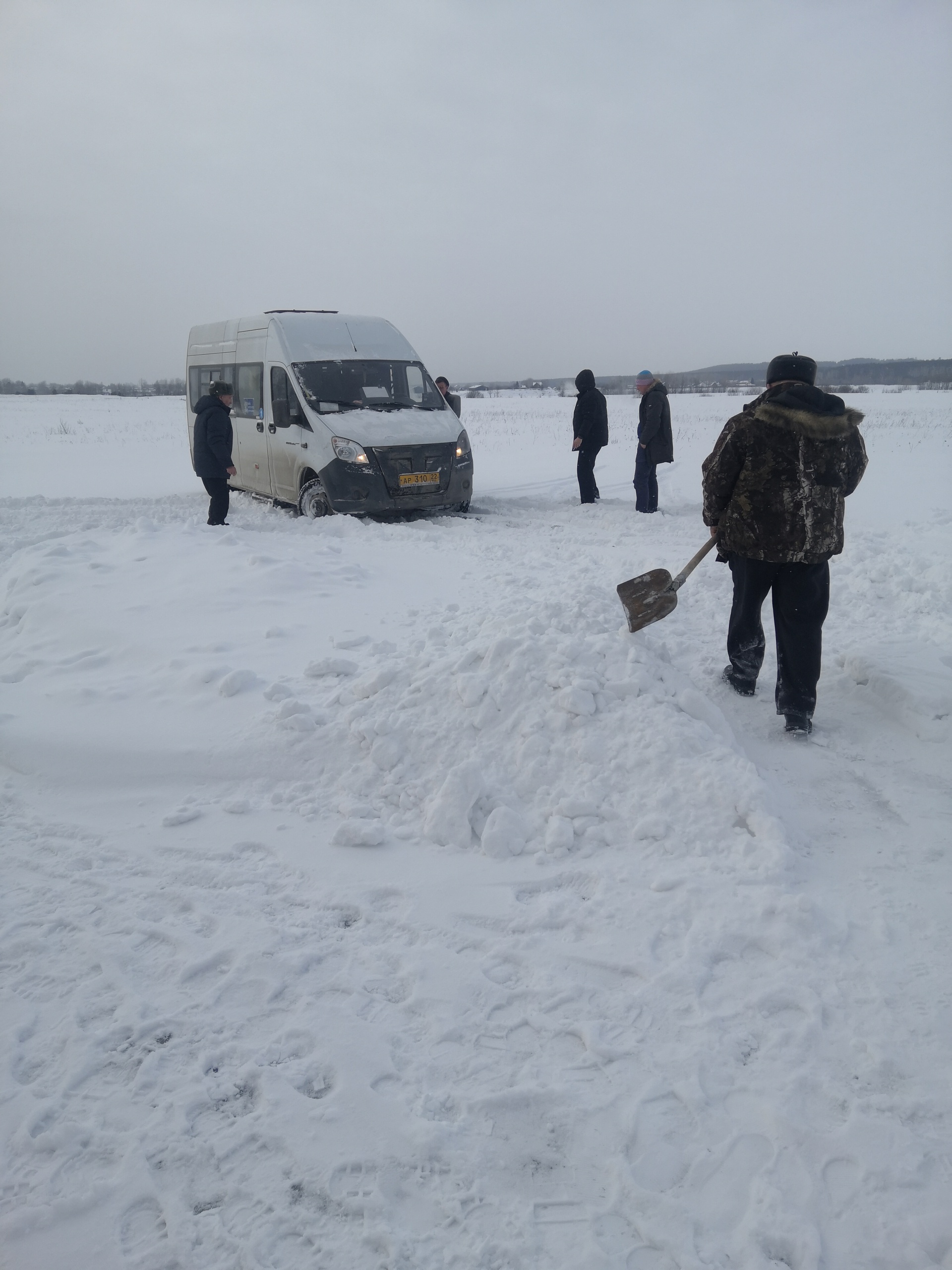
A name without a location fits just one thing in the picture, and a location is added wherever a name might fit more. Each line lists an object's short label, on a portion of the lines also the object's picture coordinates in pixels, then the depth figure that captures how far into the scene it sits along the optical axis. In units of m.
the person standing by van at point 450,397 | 11.84
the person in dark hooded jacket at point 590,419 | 10.65
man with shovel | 3.94
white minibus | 9.23
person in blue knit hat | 9.52
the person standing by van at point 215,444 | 8.98
